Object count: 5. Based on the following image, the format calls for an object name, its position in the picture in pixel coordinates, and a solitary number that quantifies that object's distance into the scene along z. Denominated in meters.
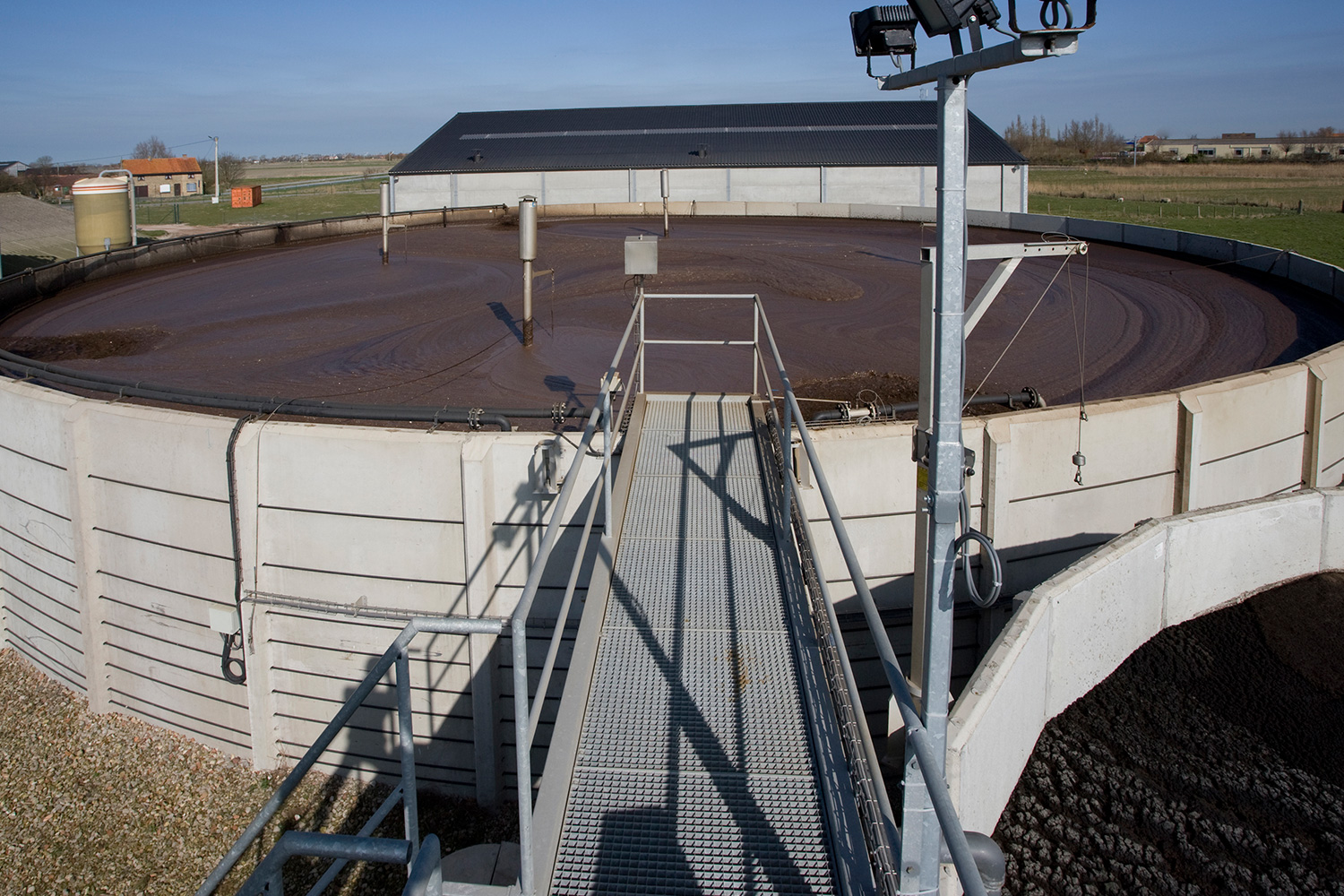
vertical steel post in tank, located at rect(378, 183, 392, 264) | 18.22
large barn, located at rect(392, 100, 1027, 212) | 31.16
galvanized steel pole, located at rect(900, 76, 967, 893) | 3.75
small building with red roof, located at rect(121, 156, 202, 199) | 74.00
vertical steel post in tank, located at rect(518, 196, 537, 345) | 12.59
